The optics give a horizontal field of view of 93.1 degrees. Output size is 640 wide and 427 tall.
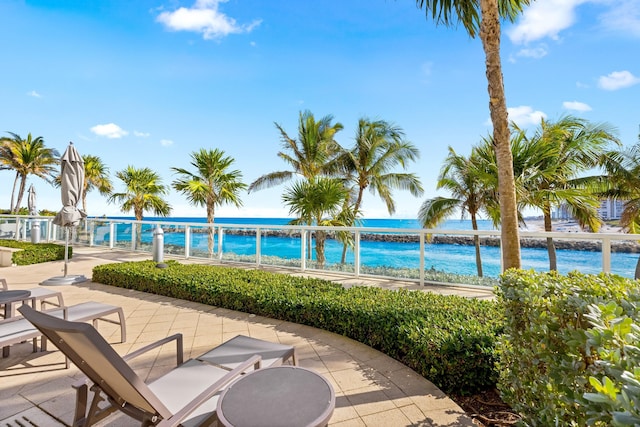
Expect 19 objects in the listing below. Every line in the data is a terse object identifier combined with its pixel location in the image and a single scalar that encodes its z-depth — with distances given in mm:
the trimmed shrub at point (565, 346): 936
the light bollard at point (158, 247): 7262
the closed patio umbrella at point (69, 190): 6219
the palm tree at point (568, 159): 7258
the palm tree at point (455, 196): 10669
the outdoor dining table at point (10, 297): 3402
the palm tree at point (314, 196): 9469
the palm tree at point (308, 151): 13430
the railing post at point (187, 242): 9602
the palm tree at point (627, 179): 11766
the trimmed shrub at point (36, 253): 8602
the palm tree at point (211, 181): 13141
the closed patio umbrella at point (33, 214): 11852
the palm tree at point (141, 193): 16656
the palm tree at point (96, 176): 22820
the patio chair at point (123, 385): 1483
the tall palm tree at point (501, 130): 3705
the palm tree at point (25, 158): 22594
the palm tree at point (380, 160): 14148
